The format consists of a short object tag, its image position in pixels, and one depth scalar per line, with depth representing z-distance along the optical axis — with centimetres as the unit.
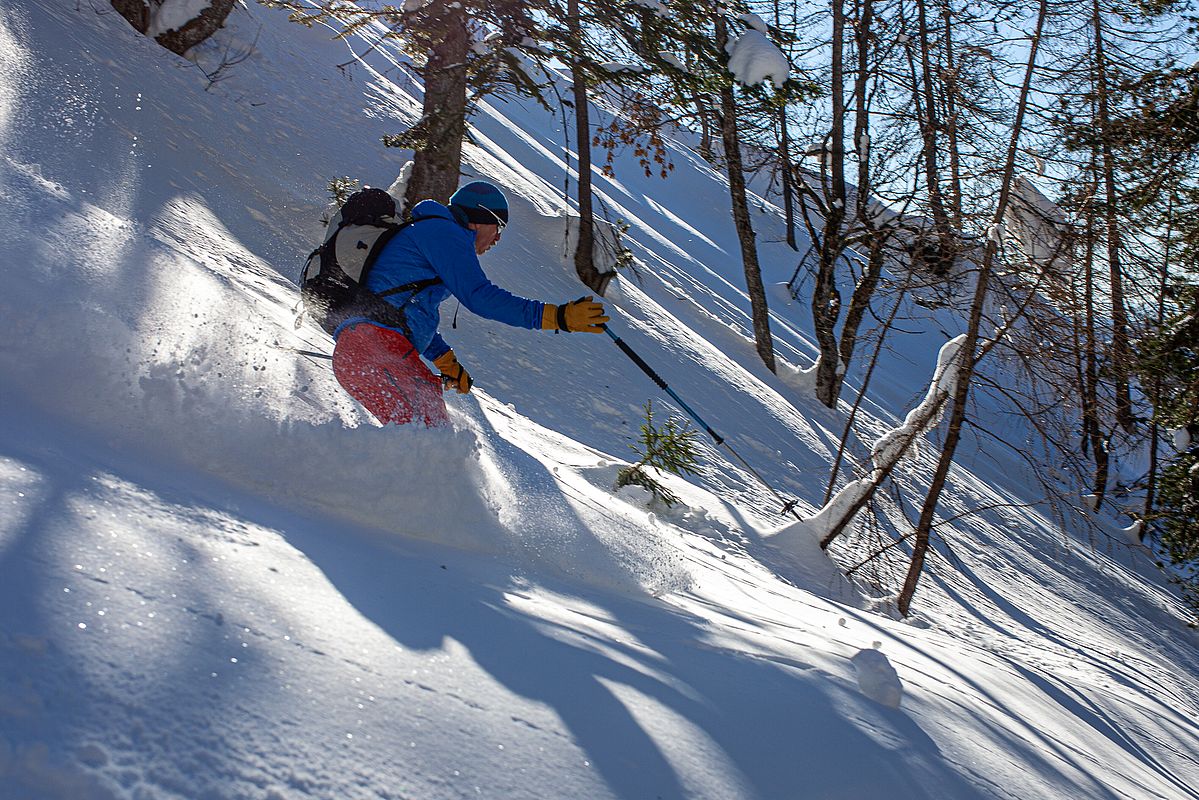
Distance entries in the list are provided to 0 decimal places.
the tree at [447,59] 891
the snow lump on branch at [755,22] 927
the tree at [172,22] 1219
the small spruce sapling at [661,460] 729
